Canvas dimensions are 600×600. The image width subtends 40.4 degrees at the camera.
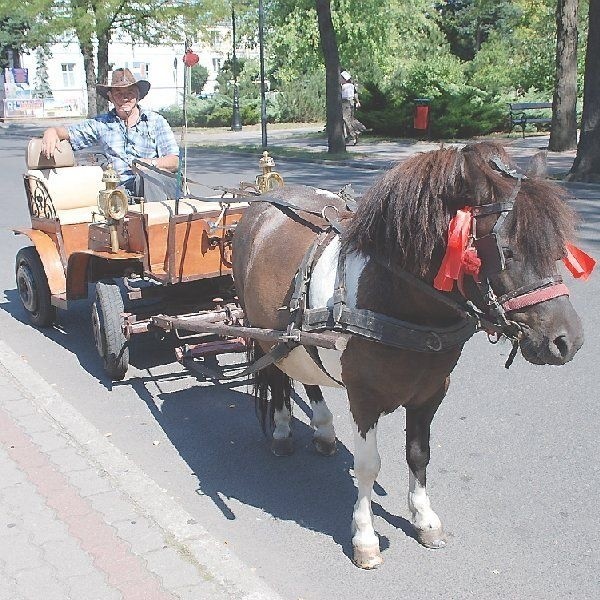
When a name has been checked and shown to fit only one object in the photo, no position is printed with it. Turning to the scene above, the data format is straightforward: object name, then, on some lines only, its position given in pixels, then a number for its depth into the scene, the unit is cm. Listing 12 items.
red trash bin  2369
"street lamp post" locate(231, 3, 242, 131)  3026
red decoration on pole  477
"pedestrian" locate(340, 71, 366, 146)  2436
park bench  2375
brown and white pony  290
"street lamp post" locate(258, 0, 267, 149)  2174
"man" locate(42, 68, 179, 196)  668
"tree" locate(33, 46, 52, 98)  5820
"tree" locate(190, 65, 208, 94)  5512
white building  6119
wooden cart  559
